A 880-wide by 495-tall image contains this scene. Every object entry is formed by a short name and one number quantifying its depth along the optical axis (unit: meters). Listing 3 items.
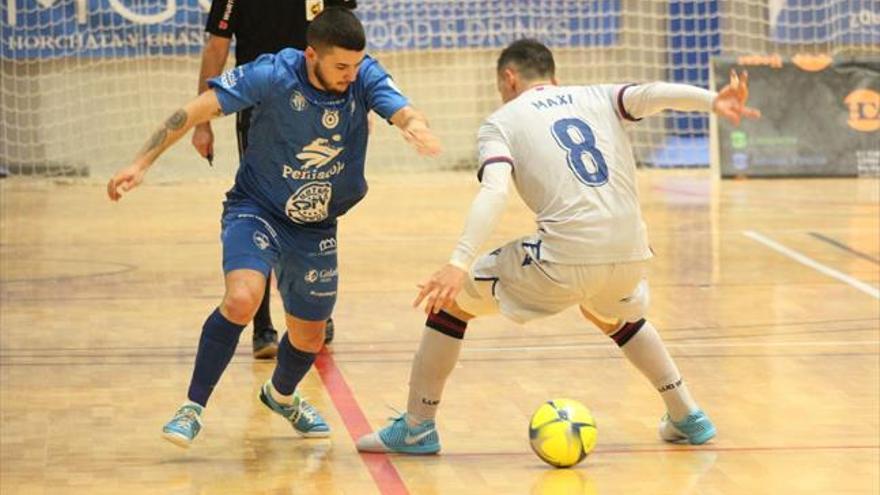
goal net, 29.94
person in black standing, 14.09
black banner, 30.86
